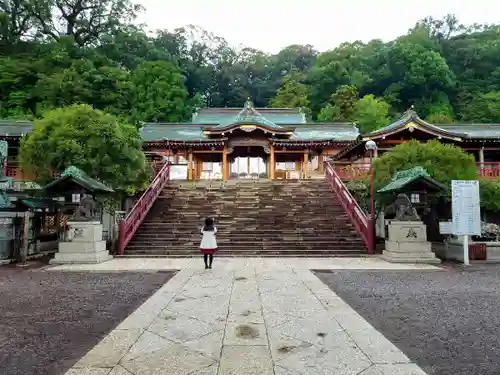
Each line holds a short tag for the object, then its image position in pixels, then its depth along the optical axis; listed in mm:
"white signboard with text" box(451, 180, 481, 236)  10828
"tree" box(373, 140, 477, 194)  13164
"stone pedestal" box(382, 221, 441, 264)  11094
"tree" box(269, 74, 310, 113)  48875
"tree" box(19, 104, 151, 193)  12969
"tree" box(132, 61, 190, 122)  39969
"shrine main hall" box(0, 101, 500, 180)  22062
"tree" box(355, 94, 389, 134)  38219
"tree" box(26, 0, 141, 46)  46719
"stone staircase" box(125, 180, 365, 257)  13133
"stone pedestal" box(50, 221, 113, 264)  10969
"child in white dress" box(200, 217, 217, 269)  9564
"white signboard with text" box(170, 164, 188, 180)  25792
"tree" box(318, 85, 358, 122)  40844
